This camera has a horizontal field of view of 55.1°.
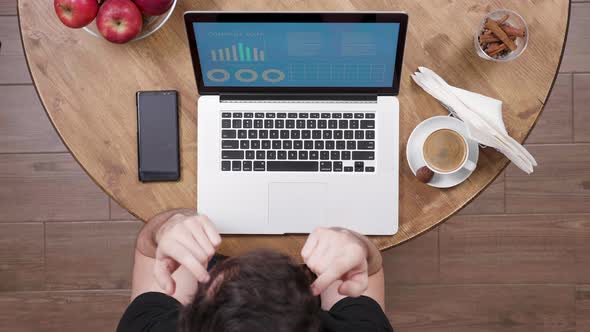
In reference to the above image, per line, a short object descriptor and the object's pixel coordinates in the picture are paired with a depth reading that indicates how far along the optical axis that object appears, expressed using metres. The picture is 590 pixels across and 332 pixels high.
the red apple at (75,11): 1.03
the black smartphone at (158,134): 1.14
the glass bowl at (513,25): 1.10
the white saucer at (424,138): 1.12
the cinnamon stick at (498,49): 1.11
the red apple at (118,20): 1.05
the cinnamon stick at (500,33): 1.10
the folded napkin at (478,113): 1.08
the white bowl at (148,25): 1.13
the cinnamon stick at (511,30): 1.10
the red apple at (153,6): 1.05
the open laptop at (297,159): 1.13
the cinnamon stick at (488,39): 1.11
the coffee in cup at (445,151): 1.11
